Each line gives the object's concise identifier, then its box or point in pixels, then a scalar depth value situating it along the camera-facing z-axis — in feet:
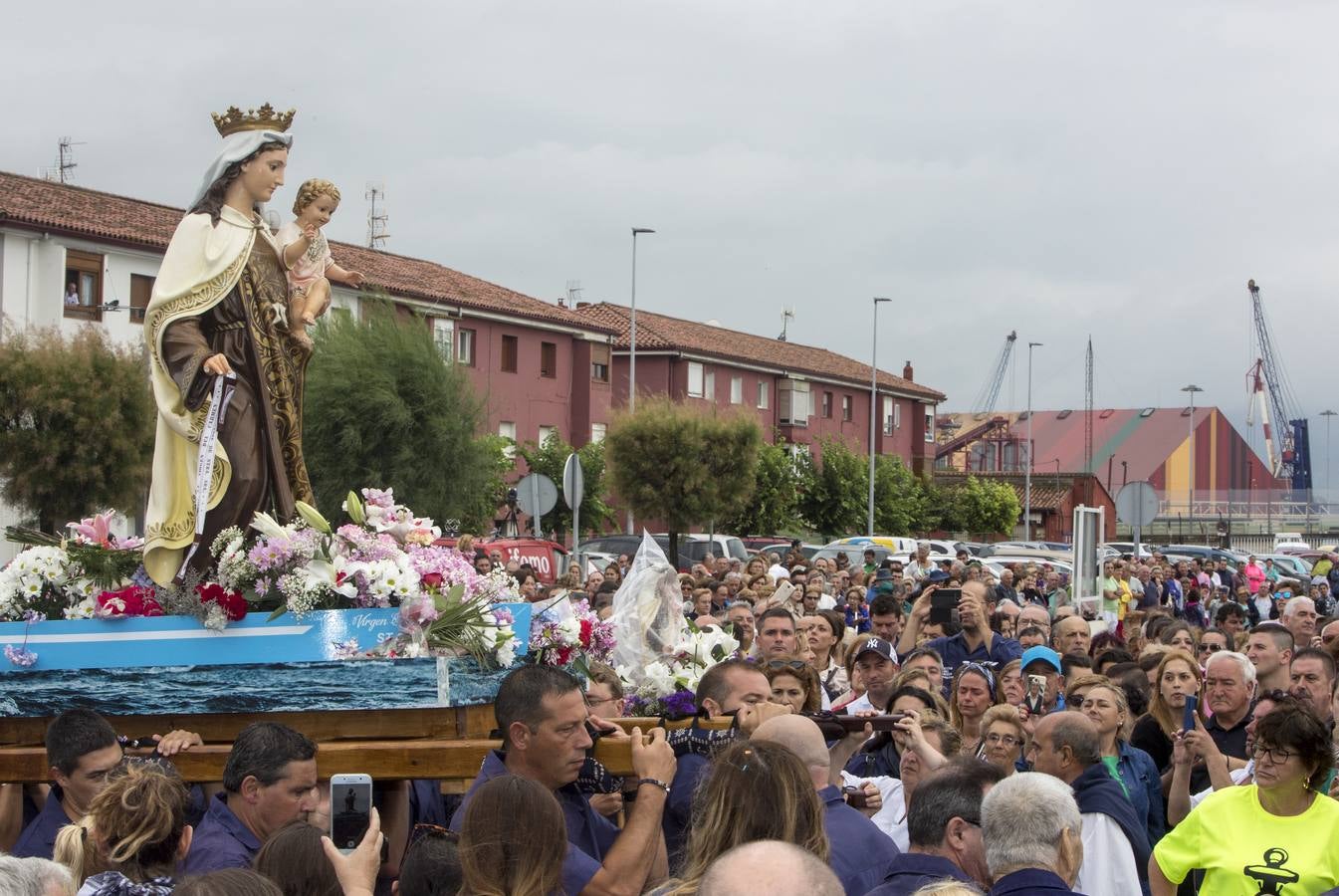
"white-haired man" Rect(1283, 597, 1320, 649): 39.19
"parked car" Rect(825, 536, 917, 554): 122.73
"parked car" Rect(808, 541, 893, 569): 108.55
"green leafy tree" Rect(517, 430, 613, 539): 135.03
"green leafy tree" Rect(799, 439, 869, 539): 164.66
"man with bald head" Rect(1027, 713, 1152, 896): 19.11
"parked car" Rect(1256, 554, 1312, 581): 131.34
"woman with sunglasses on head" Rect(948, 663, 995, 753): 24.91
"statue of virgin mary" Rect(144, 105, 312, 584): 24.11
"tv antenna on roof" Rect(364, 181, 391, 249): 183.52
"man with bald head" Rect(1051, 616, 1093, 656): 36.58
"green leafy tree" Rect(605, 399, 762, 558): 107.76
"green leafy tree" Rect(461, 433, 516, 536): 111.45
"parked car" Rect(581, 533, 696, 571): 111.75
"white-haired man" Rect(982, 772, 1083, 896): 14.43
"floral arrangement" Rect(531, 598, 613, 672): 22.62
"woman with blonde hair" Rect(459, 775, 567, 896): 12.79
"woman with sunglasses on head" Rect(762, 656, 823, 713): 22.91
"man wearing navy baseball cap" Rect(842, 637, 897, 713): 28.66
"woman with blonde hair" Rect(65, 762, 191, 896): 14.75
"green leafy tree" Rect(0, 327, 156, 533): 95.71
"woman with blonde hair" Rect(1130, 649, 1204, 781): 25.70
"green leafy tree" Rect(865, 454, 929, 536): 173.68
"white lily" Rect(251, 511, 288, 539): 22.43
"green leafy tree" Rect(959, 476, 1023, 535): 196.85
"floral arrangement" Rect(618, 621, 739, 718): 21.63
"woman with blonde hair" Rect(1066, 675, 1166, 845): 22.50
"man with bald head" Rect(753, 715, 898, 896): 15.55
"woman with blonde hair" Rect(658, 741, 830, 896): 13.43
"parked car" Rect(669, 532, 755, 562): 114.62
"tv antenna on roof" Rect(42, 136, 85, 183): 160.35
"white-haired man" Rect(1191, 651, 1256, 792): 25.29
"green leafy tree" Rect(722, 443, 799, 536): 146.00
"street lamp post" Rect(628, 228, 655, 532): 134.49
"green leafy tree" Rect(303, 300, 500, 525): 97.71
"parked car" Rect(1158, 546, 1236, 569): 132.46
